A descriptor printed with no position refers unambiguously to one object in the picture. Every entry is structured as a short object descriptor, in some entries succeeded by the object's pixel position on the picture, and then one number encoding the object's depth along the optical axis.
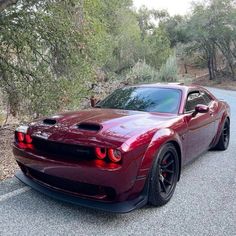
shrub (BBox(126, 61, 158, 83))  16.98
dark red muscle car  3.29
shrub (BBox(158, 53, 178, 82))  18.70
